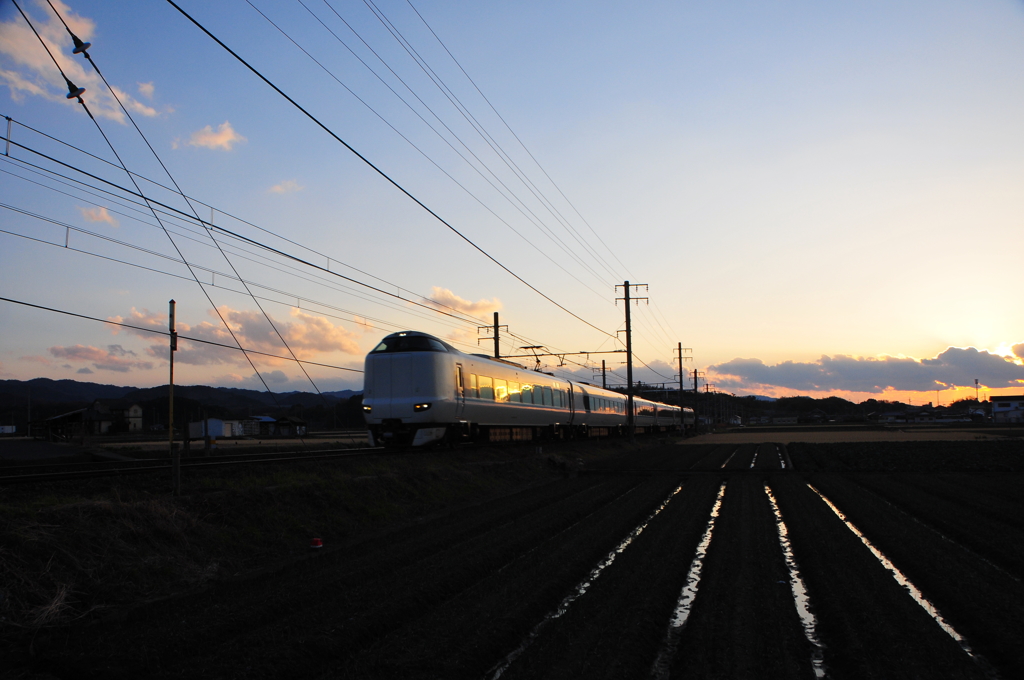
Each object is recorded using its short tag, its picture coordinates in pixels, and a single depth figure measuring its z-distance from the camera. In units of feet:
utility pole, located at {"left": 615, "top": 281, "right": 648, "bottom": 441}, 138.00
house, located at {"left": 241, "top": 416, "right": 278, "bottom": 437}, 251.60
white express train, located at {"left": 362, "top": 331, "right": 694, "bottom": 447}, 63.87
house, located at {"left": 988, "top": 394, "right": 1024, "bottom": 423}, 458.91
